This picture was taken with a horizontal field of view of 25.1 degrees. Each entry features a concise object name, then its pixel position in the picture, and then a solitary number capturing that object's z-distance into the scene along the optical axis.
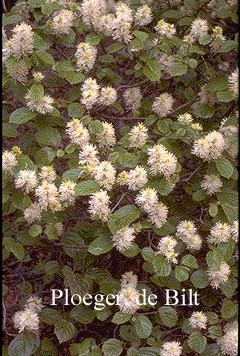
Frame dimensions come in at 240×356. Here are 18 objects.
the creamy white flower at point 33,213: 1.70
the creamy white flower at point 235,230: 1.62
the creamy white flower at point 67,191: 1.57
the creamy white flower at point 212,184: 1.71
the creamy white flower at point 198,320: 1.68
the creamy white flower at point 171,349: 1.61
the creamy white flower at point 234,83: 1.73
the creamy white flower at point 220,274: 1.67
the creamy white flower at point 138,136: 1.70
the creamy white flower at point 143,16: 1.89
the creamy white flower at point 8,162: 1.64
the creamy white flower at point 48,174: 1.61
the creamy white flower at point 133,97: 2.07
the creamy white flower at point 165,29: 1.86
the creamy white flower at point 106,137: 1.74
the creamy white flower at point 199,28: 1.96
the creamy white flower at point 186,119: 1.76
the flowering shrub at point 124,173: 1.62
